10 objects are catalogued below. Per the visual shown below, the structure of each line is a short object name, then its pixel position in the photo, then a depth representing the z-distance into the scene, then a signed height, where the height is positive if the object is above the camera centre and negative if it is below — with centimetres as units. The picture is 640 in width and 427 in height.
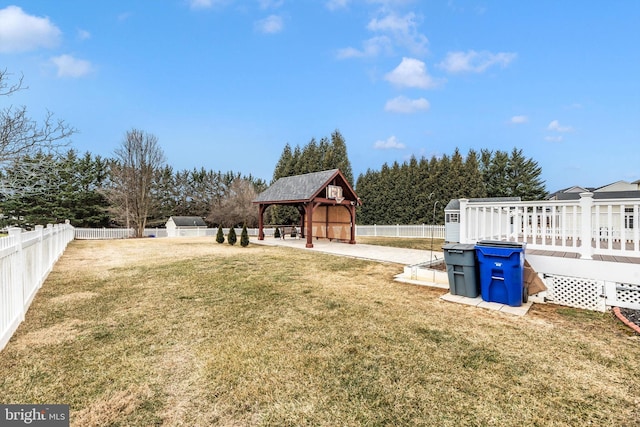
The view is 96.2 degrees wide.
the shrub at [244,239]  1407 -120
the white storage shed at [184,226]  2481 -94
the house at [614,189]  1391 +150
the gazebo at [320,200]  1474 +75
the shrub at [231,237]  1502 -114
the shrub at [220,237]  1590 -119
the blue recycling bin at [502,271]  485 -104
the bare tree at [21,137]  737 +217
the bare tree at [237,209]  3241 +73
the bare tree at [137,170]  2373 +393
